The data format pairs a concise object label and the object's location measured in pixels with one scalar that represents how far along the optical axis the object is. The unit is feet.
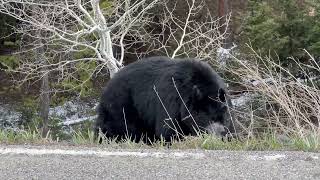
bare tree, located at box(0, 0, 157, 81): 49.34
